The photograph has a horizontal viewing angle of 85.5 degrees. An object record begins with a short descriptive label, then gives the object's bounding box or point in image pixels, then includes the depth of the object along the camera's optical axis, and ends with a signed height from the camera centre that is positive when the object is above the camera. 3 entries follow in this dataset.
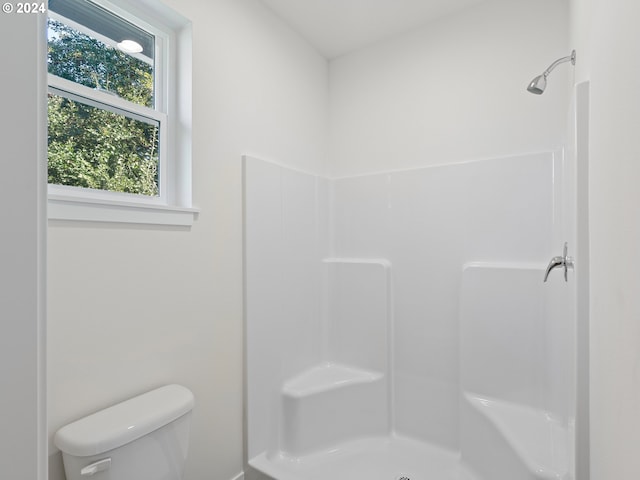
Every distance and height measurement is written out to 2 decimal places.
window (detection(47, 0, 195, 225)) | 1.25 +0.51
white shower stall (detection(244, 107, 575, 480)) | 1.77 -0.48
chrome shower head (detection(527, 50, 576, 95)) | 1.47 +0.68
